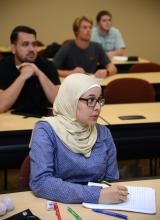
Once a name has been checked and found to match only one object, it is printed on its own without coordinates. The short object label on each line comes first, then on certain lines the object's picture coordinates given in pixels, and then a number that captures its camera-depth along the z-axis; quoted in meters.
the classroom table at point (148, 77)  4.14
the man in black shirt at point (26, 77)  3.01
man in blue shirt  6.21
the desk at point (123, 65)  5.36
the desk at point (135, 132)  2.76
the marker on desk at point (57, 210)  1.56
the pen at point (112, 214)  1.58
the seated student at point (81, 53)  4.68
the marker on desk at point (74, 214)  1.56
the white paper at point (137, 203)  1.64
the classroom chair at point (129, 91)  3.54
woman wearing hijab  1.78
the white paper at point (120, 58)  5.64
